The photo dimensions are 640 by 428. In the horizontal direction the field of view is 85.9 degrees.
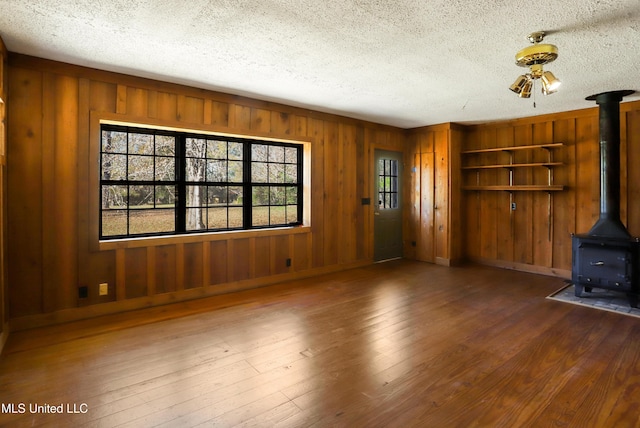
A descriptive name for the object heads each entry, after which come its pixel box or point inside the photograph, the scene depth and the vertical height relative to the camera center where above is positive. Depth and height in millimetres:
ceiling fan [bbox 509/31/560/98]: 2643 +1235
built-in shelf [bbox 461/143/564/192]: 5195 +801
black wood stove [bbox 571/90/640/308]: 3830 -264
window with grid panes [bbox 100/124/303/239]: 3717 +404
